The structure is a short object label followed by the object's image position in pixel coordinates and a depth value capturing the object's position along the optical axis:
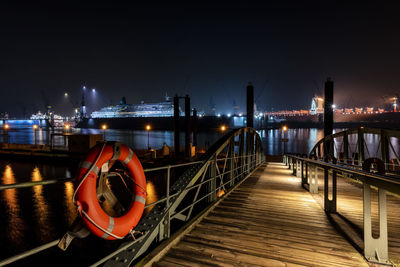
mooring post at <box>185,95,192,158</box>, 21.16
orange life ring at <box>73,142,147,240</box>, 1.92
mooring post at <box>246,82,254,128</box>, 15.72
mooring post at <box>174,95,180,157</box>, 21.38
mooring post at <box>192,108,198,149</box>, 26.81
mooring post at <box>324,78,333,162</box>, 13.95
